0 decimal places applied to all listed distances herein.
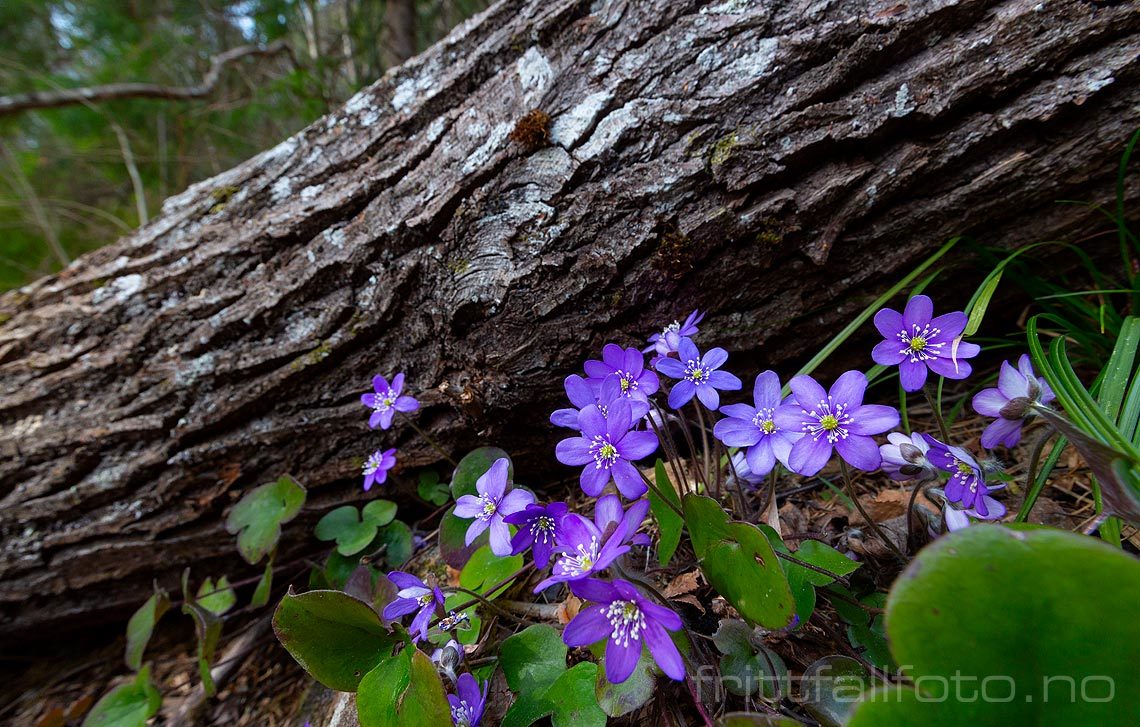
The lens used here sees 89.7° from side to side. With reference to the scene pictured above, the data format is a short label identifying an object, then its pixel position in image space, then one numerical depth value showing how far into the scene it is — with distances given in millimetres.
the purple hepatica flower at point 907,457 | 143
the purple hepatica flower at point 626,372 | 159
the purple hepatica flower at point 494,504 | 155
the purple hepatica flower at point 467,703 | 145
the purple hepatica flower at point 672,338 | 172
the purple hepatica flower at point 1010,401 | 140
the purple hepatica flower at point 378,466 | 209
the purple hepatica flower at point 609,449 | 141
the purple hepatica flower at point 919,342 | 145
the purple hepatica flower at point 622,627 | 113
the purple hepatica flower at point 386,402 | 202
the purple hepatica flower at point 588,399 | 153
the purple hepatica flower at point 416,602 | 153
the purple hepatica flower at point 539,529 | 148
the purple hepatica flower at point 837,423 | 133
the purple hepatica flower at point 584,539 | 134
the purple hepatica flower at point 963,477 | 137
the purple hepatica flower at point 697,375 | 160
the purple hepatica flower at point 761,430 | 145
